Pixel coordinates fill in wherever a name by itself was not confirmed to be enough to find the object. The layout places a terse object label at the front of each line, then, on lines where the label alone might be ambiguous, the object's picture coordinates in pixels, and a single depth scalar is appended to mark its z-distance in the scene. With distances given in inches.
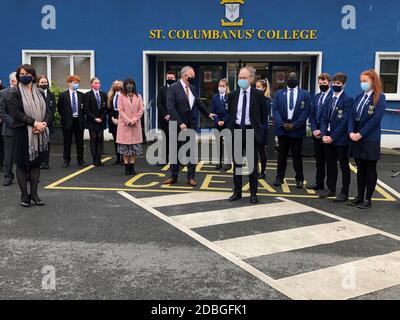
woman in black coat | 248.7
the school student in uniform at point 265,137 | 290.3
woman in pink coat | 352.5
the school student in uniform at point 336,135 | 279.7
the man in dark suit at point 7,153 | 316.5
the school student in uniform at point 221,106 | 388.8
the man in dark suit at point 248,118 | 276.8
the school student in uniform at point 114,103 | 392.5
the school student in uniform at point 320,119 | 297.7
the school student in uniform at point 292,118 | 313.3
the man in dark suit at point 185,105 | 312.8
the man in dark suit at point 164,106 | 374.0
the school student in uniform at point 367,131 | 259.4
